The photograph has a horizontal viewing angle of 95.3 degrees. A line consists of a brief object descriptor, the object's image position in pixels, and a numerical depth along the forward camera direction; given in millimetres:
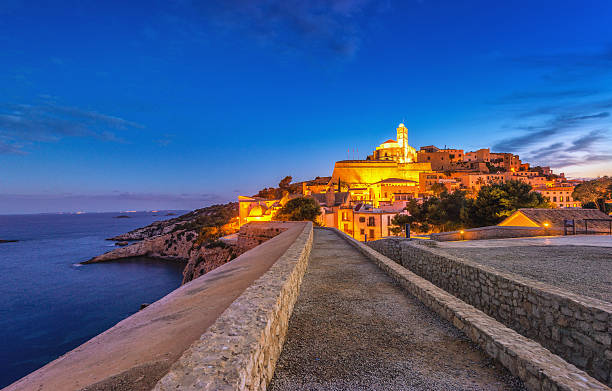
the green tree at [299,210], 32969
